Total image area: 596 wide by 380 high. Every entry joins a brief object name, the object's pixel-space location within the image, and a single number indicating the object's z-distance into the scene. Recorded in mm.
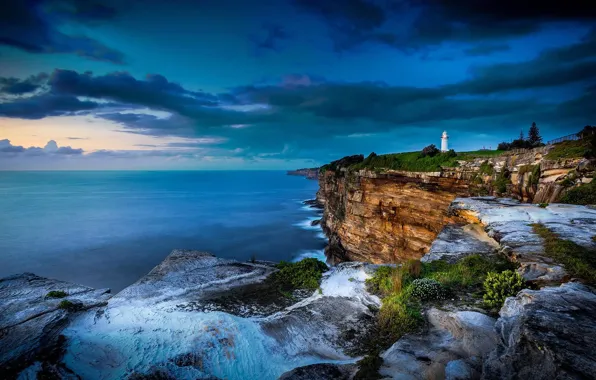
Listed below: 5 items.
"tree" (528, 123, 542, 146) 49250
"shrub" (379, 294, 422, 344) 7348
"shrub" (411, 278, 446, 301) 8695
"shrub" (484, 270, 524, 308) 7781
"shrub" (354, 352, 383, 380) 5145
